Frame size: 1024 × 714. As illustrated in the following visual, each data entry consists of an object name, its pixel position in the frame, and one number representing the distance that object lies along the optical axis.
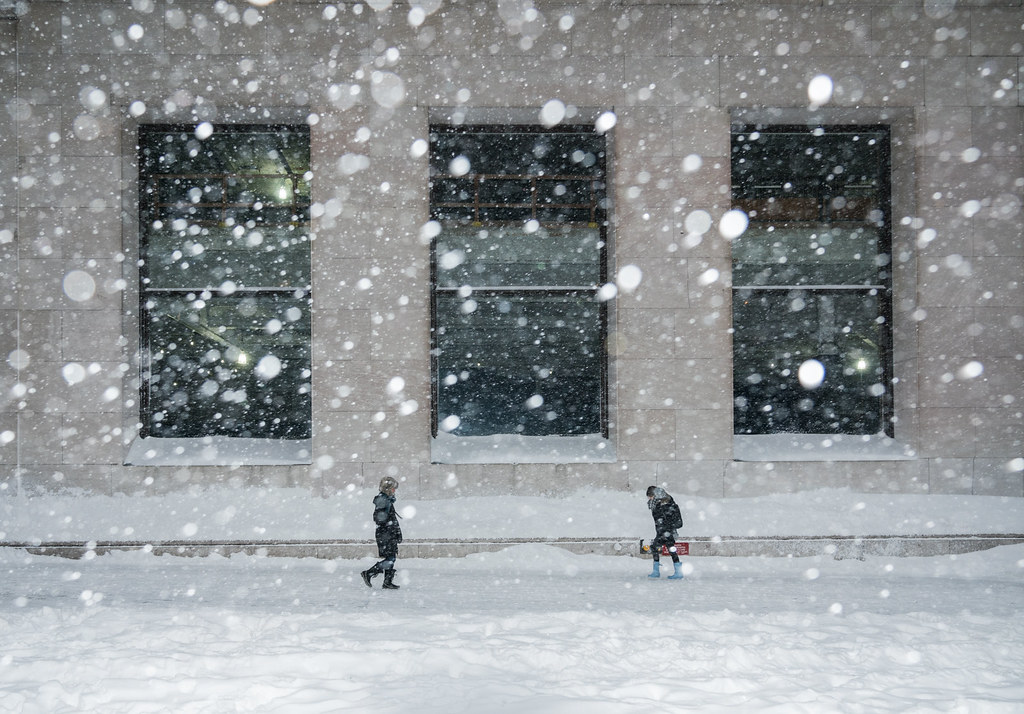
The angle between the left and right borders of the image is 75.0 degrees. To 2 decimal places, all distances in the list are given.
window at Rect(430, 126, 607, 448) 12.08
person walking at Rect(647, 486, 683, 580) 8.95
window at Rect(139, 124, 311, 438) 11.88
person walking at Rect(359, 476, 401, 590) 8.37
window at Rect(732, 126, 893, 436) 12.22
